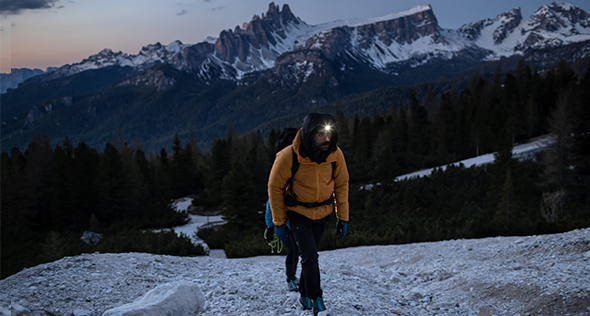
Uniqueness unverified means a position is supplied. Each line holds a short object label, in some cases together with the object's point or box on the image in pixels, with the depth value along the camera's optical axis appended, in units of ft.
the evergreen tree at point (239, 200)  82.23
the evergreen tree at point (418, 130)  175.52
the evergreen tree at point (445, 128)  162.20
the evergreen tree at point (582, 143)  96.68
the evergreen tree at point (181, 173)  154.51
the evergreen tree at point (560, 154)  90.94
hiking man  13.70
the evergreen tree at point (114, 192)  101.71
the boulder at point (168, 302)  12.80
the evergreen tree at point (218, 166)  130.31
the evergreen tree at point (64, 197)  96.43
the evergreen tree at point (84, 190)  98.84
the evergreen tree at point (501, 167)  82.55
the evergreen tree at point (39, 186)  94.89
